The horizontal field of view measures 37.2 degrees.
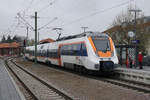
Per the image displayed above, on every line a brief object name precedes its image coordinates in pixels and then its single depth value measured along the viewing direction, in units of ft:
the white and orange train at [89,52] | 49.16
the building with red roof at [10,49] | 297.94
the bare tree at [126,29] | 115.96
